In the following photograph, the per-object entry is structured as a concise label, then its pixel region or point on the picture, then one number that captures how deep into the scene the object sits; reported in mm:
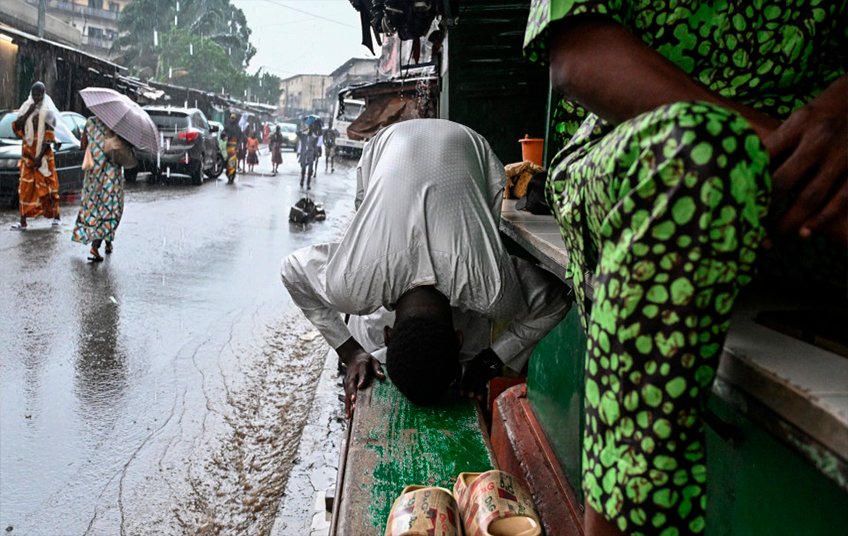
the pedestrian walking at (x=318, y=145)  20753
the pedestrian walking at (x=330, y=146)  29438
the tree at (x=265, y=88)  64169
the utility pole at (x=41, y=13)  22666
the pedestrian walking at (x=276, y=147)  24356
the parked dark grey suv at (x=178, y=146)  17938
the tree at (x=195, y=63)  45156
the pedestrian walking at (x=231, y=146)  20469
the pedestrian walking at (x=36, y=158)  9922
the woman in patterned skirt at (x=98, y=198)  8336
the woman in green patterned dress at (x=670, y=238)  1003
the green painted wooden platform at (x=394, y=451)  2293
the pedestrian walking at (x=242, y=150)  24994
